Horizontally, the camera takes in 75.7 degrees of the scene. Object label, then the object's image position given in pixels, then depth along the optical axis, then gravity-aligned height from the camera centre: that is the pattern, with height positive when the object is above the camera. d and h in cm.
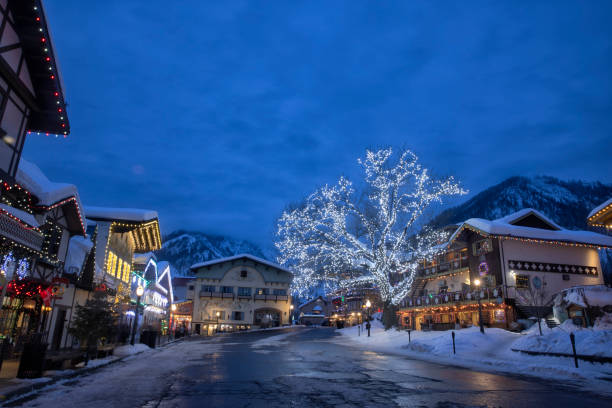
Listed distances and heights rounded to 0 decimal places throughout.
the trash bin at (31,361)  1025 -128
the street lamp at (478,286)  2270 +311
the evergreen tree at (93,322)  1507 -39
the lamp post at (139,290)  2286 +129
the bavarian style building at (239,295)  5988 +327
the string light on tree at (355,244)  3042 +592
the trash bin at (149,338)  2486 -146
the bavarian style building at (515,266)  3184 +497
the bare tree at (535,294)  3155 +242
